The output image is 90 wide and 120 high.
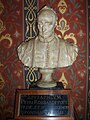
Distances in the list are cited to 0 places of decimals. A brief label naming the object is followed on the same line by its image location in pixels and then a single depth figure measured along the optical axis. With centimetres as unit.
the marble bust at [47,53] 148
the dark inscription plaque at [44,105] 134
